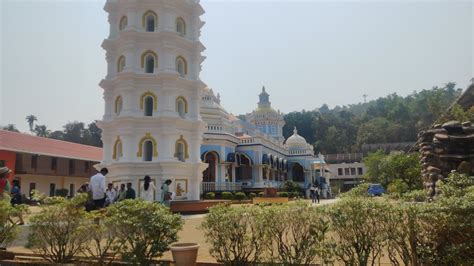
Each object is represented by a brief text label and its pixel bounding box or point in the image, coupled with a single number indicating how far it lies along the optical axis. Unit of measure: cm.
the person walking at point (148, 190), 1462
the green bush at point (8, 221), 719
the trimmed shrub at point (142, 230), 592
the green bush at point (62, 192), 3316
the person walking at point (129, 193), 1355
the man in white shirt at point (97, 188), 1087
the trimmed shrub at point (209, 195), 2748
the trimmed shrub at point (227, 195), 2768
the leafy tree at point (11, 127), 5955
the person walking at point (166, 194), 1497
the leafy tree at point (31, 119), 7259
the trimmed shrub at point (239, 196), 2794
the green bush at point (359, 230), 529
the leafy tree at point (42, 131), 6700
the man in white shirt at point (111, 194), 1355
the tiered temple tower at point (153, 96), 1891
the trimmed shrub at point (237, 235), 582
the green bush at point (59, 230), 658
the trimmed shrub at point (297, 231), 547
